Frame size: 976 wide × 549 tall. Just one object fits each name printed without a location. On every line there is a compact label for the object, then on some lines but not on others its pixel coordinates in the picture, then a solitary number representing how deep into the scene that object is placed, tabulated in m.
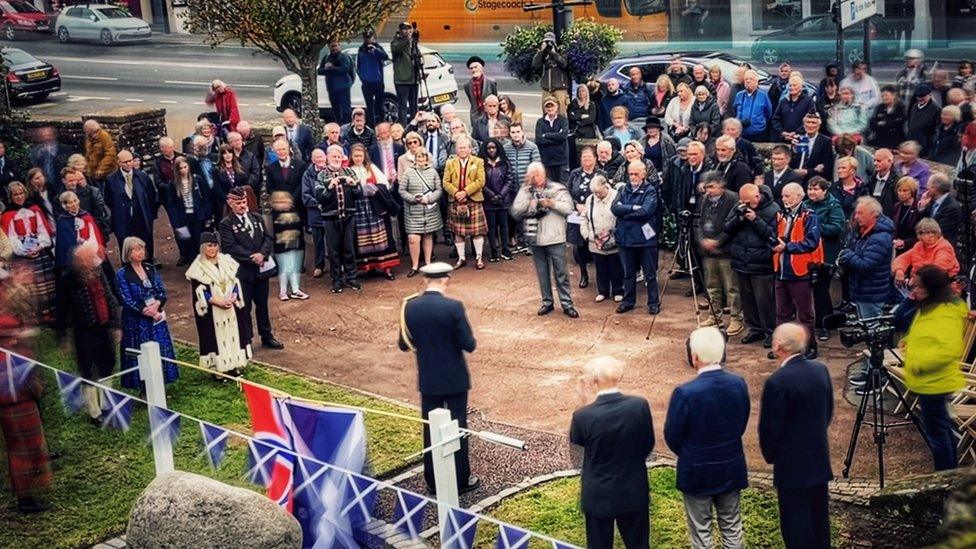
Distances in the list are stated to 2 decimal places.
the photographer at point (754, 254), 13.54
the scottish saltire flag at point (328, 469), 9.34
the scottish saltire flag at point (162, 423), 10.63
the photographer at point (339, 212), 16.38
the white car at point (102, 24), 44.69
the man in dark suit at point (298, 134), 18.52
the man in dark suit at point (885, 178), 14.05
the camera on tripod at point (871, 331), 10.15
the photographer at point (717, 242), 14.05
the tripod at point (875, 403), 10.18
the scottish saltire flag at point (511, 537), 7.94
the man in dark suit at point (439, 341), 10.55
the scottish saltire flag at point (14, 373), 10.80
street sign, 19.05
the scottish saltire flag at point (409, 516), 9.00
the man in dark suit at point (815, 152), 15.60
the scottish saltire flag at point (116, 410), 11.55
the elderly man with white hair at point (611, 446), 8.61
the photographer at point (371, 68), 22.31
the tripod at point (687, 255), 14.50
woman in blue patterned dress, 12.84
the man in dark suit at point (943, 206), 13.20
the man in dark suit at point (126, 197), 17.20
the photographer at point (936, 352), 10.02
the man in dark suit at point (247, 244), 14.31
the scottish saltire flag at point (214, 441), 10.00
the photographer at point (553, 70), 18.92
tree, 19.64
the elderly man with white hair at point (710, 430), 8.71
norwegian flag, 9.64
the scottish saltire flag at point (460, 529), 8.42
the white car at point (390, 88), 25.72
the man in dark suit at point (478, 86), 21.00
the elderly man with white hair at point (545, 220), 14.87
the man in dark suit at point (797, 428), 8.86
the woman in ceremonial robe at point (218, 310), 13.39
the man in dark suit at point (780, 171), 14.52
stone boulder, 9.00
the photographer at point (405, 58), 22.38
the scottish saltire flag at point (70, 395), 12.85
